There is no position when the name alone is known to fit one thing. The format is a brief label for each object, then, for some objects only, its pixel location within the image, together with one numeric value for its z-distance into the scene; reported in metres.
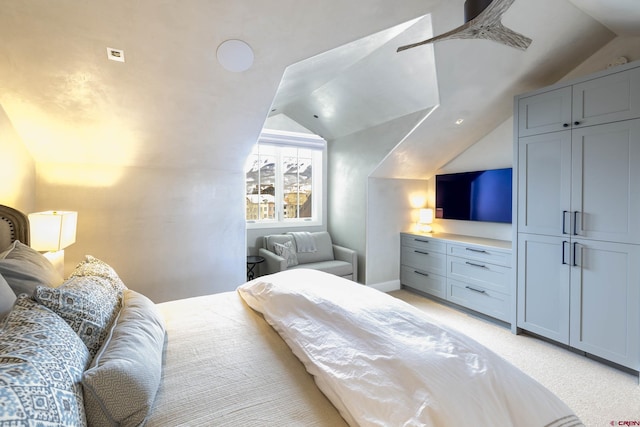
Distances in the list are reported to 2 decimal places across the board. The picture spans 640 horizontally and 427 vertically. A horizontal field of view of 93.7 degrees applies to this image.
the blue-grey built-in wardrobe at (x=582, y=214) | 2.17
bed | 0.82
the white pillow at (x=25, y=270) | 1.30
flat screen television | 3.40
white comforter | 0.88
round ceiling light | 2.05
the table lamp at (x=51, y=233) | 1.99
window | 4.47
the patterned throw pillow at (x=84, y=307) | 1.06
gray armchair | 3.93
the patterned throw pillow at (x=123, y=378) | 0.84
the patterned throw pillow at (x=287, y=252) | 3.95
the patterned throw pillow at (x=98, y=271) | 1.54
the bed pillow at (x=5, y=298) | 1.05
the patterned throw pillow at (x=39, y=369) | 0.62
